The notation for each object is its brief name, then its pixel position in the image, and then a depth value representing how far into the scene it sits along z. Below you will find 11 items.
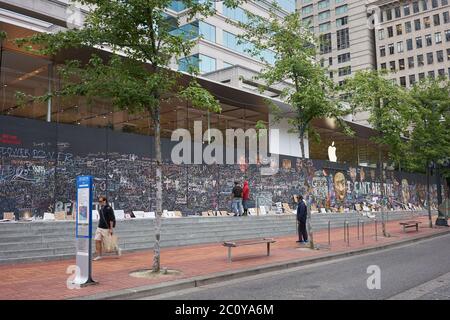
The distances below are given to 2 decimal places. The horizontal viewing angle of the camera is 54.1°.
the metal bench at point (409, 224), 22.77
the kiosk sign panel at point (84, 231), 9.21
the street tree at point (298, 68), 16.19
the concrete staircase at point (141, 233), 12.52
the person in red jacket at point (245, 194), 22.81
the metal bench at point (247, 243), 12.42
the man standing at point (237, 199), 22.16
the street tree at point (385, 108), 20.28
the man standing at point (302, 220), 16.98
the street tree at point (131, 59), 10.91
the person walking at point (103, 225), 13.01
